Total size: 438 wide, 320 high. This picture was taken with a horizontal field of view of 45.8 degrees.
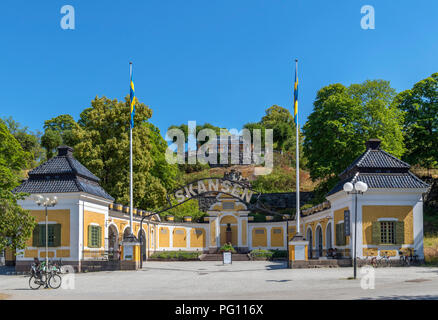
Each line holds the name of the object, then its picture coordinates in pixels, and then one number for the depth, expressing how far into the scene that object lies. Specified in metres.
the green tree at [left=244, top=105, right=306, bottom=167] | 99.59
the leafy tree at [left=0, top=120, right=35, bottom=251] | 22.58
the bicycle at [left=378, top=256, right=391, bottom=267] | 28.86
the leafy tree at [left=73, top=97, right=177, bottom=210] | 44.47
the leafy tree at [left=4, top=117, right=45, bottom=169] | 78.88
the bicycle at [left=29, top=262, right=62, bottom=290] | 19.73
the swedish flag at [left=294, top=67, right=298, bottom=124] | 30.31
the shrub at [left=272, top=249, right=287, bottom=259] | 45.39
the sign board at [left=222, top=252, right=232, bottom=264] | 38.38
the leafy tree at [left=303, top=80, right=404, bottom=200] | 43.19
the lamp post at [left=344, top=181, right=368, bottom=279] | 22.47
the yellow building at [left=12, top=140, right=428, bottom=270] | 29.77
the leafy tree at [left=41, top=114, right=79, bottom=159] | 75.38
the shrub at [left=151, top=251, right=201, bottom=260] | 44.44
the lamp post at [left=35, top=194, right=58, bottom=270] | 23.45
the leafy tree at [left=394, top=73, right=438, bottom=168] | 47.12
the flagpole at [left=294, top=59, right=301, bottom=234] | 29.42
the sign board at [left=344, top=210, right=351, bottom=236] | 29.68
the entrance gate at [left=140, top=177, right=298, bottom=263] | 42.75
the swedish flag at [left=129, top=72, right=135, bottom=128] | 31.41
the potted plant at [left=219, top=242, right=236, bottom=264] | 51.74
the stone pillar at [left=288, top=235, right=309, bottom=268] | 29.05
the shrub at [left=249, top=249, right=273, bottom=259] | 45.44
